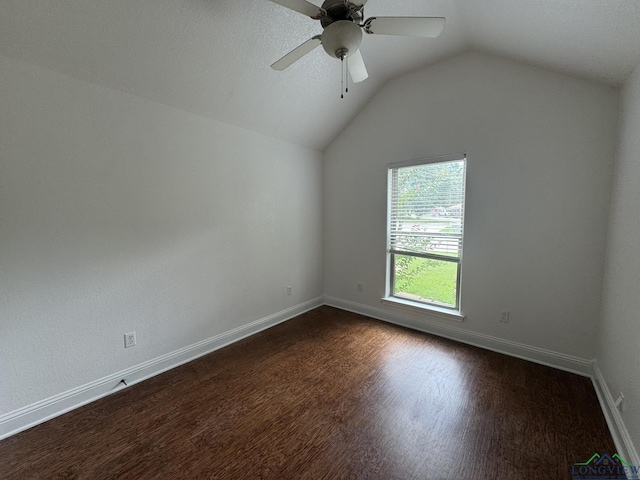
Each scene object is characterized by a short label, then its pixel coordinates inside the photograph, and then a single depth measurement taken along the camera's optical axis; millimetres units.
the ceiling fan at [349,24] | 1355
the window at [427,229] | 2900
